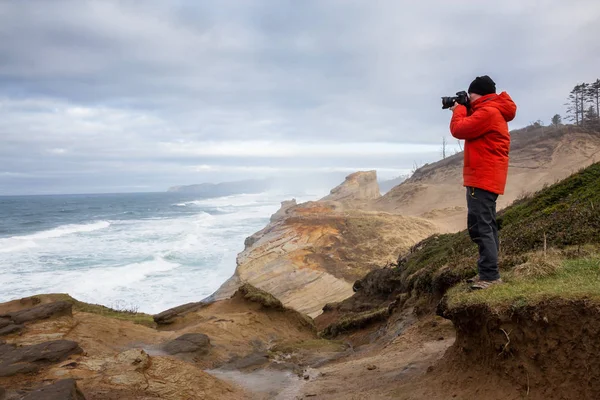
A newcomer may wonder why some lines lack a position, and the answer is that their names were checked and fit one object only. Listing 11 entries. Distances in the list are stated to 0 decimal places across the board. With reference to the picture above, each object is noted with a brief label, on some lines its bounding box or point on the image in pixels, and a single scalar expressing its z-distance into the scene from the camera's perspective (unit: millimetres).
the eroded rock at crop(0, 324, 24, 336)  6273
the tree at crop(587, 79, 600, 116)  43500
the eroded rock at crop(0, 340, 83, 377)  4898
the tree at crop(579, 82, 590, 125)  45250
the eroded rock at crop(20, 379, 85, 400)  3854
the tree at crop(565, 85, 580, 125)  46556
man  4660
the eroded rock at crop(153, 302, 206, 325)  9461
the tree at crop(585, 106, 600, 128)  42731
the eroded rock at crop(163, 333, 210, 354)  7094
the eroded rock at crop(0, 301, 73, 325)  6743
